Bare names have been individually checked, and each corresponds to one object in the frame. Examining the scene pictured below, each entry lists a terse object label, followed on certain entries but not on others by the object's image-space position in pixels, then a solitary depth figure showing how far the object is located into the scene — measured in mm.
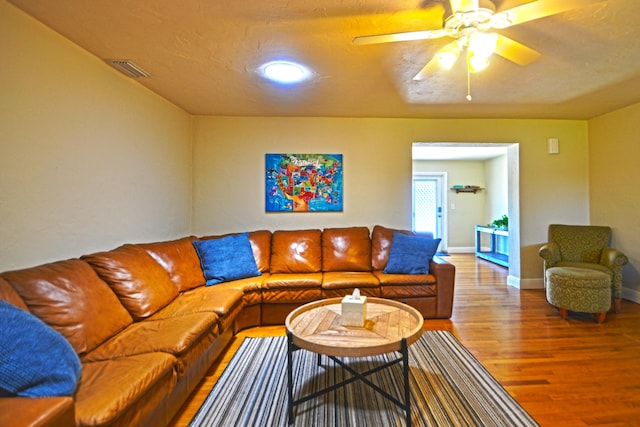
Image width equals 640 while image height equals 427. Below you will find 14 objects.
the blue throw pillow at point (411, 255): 2965
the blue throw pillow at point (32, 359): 959
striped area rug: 1525
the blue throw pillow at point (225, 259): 2793
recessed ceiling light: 2256
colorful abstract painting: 3678
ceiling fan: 1269
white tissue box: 1722
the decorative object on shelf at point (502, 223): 5512
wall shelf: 6738
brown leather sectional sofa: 1166
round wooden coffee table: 1437
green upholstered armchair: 3163
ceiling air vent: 2188
